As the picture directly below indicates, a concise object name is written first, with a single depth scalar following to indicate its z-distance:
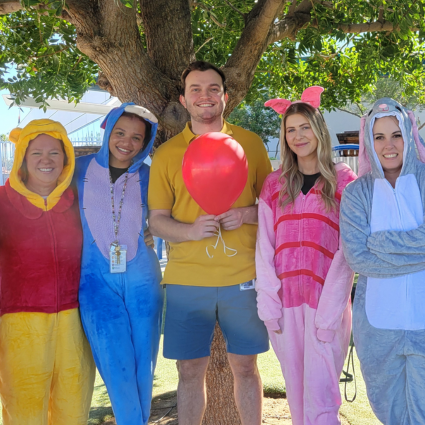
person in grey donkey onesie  2.18
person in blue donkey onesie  2.46
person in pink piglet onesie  2.36
